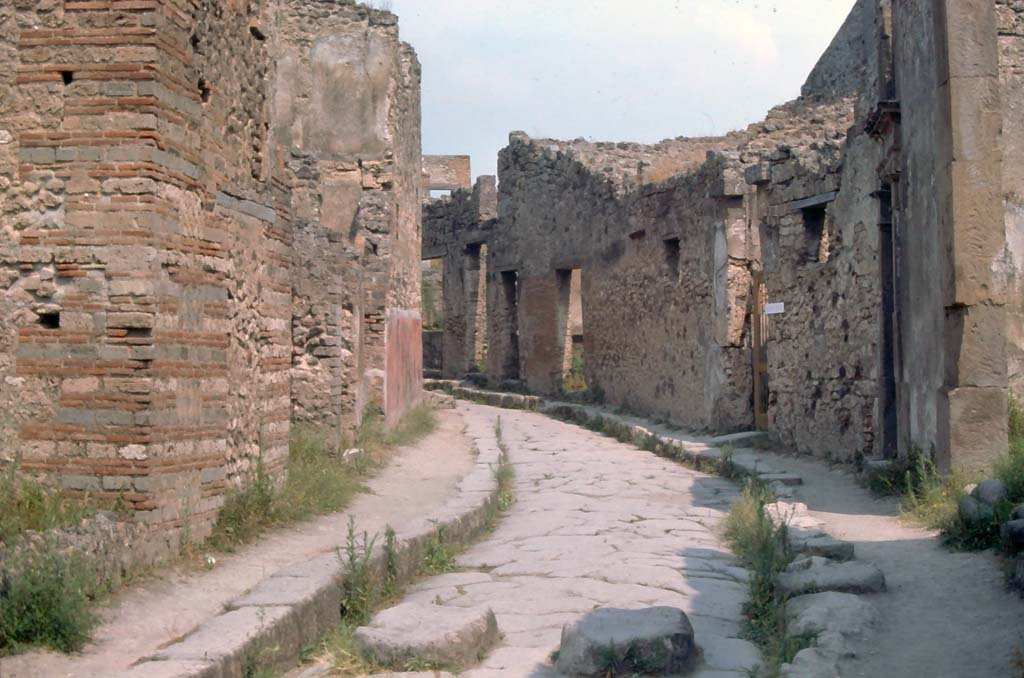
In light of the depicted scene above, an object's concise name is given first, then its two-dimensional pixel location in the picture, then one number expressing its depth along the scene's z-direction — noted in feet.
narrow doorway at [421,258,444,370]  86.99
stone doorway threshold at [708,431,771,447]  40.91
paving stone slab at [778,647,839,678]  13.12
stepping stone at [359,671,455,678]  14.65
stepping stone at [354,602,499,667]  15.33
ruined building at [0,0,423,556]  18.49
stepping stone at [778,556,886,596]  17.56
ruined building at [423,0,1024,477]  24.63
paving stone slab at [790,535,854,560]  20.16
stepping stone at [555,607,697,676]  14.79
